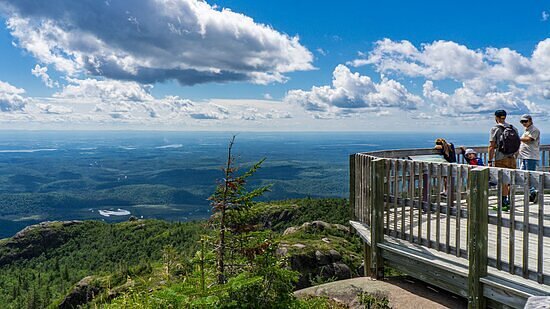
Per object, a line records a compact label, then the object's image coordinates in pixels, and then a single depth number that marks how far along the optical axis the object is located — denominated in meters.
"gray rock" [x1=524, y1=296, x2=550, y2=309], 2.50
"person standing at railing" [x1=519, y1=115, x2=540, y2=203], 9.89
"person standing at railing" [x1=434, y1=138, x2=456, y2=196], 10.68
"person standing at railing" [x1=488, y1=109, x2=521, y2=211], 9.29
